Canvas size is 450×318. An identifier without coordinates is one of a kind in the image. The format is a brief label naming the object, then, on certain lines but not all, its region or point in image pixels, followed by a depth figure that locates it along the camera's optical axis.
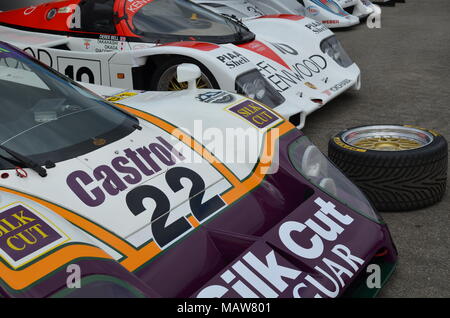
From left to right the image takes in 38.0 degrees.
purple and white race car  1.94
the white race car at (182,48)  4.74
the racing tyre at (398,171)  3.35
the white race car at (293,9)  8.48
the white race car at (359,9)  11.20
